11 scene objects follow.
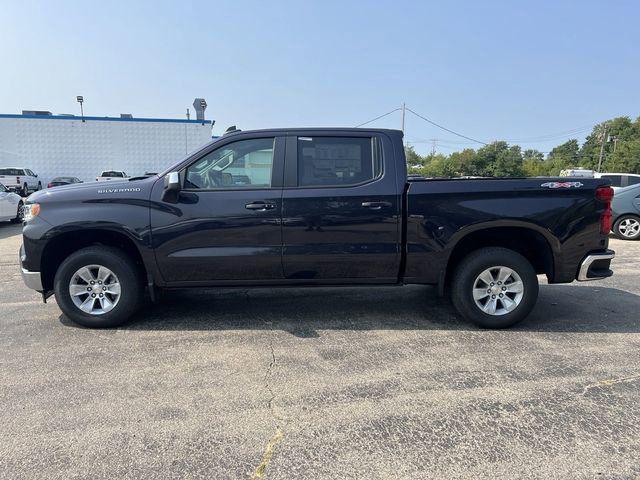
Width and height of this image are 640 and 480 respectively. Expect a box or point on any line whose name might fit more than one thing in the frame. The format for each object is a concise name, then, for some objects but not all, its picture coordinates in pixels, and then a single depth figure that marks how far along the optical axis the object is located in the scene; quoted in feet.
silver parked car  34.37
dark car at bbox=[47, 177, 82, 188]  74.05
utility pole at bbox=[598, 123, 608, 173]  255.50
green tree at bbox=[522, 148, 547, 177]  237.25
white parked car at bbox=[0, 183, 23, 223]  40.91
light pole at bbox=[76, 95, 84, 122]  106.12
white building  100.48
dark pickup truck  13.80
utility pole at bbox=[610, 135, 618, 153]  274.67
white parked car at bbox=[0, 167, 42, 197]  79.15
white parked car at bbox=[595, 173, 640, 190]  49.73
